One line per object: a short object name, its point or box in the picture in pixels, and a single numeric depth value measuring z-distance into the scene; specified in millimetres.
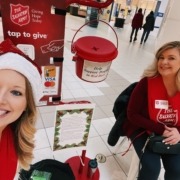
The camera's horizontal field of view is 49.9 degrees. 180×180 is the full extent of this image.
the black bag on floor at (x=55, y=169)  1483
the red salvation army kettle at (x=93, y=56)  926
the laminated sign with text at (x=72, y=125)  1136
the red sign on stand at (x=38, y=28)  1023
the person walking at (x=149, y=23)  7770
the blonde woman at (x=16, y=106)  796
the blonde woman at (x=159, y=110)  1368
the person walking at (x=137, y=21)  7643
